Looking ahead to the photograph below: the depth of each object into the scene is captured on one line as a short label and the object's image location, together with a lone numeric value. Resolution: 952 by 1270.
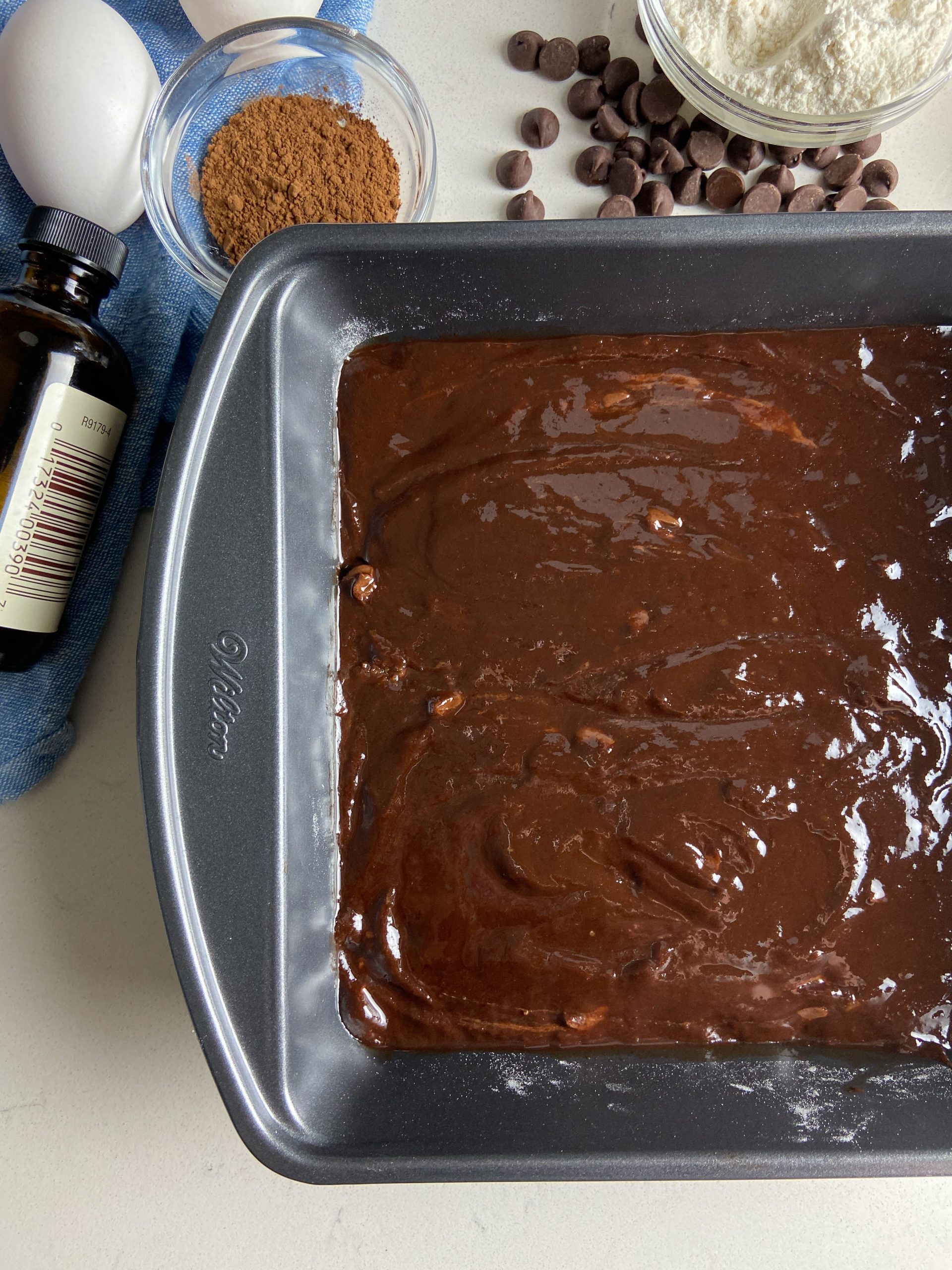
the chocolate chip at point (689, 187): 0.29
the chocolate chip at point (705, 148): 0.29
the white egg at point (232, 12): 0.28
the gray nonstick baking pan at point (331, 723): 0.23
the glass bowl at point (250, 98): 0.28
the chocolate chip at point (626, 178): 0.29
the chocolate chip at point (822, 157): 0.29
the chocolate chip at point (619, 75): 0.29
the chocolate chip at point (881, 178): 0.29
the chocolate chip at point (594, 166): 0.29
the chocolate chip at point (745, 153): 0.29
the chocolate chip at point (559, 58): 0.29
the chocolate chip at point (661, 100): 0.29
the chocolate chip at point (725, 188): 0.29
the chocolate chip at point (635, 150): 0.30
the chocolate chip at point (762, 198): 0.29
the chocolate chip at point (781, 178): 0.29
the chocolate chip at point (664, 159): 0.29
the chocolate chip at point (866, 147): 0.30
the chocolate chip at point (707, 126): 0.30
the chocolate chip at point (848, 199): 0.29
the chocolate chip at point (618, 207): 0.29
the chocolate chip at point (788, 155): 0.30
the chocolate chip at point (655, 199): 0.29
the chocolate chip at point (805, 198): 0.29
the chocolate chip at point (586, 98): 0.29
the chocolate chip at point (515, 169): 0.29
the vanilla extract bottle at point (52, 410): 0.26
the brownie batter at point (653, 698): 0.26
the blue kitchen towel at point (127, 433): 0.28
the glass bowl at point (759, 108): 0.27
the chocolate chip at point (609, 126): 0.29
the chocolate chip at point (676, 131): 0.30
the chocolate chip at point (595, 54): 0.30
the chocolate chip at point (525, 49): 0.29
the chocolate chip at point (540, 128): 0.29
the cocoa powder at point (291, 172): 0.27
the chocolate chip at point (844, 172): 0.29
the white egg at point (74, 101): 0.27
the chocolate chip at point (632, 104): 0.29
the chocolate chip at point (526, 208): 0.29
